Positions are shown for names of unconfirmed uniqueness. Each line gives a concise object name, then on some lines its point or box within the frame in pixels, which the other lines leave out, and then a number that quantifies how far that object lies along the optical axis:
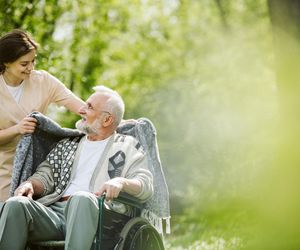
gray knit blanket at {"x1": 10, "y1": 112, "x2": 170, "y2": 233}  4.62
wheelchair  4.18
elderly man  4.13
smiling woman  4.77
